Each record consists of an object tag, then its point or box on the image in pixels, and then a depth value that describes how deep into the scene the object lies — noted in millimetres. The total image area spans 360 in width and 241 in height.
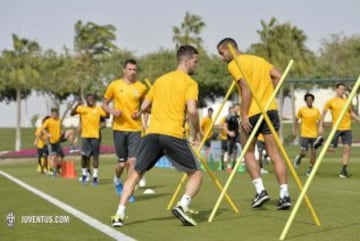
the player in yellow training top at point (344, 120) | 18547
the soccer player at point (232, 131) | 25375
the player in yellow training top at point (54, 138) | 24688
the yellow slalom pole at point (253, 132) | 9523
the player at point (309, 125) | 20984
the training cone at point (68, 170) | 22219
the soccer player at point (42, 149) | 26503
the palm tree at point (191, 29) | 78688
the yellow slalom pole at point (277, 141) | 8594
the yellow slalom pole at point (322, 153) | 7350
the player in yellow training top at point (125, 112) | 13234
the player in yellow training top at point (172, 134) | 8867
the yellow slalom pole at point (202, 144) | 10211
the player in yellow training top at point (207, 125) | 28438
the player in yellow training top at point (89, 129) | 18094
